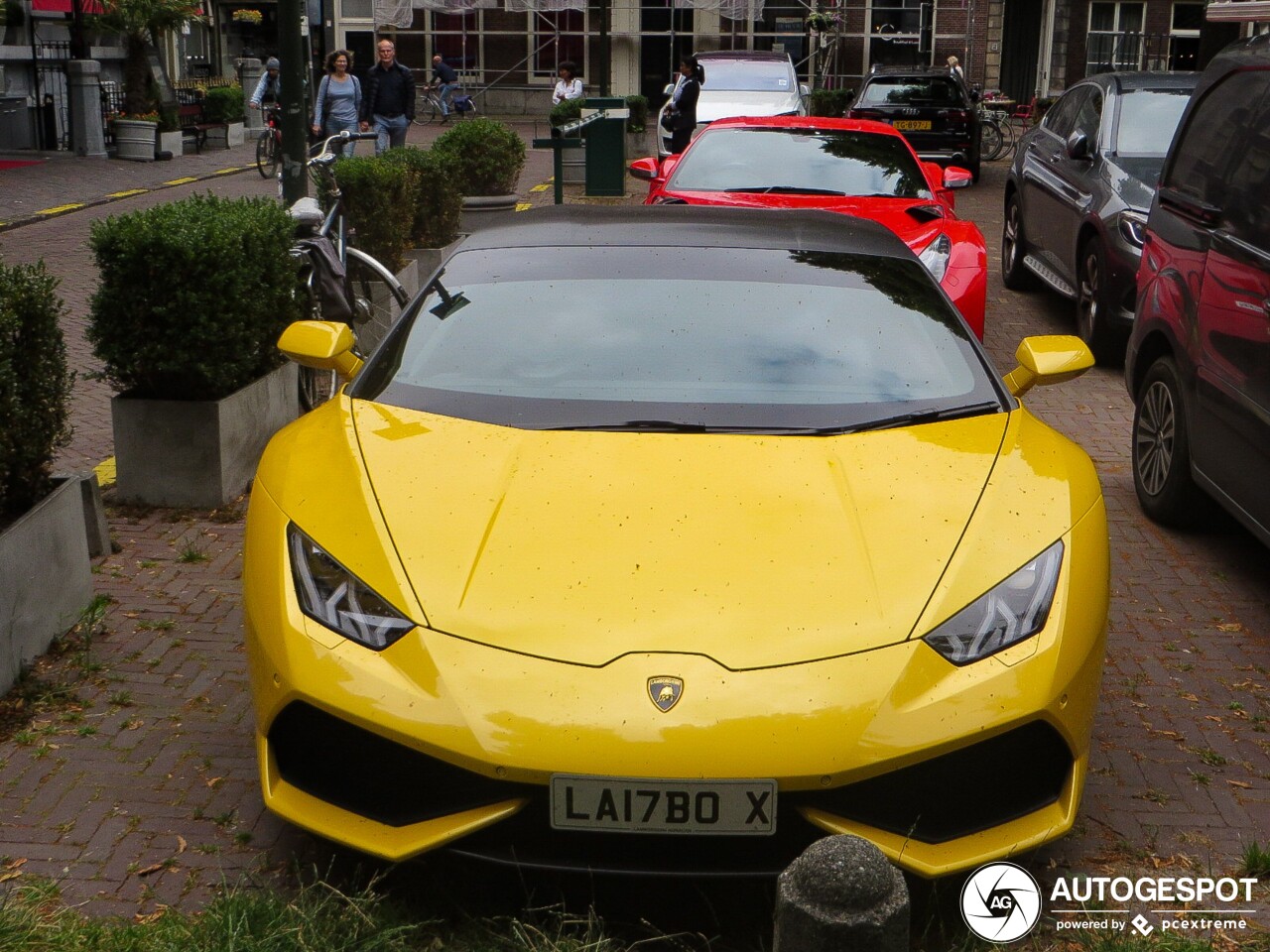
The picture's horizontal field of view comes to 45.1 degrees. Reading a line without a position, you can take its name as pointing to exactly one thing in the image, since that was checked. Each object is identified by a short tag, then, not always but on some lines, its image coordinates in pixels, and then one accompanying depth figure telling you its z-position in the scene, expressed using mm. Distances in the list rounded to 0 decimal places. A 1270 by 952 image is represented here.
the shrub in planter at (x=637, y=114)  26984
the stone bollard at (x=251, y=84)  31312
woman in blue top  18156
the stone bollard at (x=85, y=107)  23906
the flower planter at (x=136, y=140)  24312
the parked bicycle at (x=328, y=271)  8125
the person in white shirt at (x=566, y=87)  28266
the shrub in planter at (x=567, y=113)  20297
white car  22328
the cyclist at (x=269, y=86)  25719
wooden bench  27344
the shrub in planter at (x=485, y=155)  14555
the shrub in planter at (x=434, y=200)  11914
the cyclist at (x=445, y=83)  40375
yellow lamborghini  3133
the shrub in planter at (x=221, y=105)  28562
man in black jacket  18609
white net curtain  42406
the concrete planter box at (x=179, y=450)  6504
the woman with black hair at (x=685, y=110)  19953
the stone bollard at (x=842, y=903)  2461
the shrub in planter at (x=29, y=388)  4816
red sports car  8945
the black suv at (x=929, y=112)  21547
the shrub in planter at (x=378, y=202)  10367
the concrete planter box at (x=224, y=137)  28453
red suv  5566
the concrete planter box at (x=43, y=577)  4660
